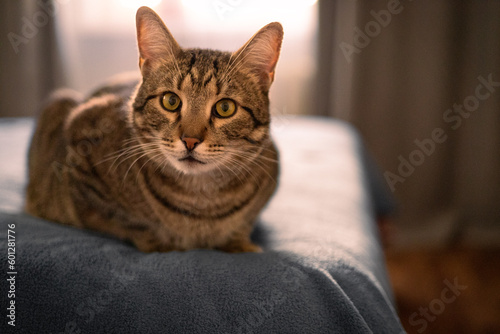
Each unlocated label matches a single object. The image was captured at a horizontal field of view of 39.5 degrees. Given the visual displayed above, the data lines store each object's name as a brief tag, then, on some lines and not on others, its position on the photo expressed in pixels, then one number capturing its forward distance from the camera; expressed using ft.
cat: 1.65
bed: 1.40
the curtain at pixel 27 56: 4.13
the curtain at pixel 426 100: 3.92
